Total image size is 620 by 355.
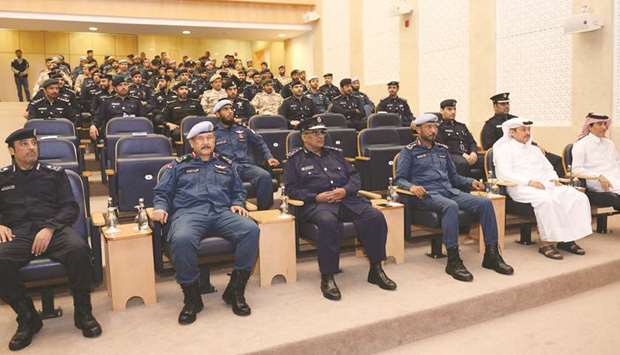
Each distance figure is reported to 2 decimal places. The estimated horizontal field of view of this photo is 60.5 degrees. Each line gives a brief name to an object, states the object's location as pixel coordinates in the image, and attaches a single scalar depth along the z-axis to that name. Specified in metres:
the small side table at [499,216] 4.13
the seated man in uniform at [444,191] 3.69
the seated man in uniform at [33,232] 2.68
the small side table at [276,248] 3.45
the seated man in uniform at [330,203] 3.34
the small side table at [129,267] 3.05
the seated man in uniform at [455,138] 5.39
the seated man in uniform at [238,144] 4.68
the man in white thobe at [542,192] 4.07
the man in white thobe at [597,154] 4.84
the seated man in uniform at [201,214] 2.96
